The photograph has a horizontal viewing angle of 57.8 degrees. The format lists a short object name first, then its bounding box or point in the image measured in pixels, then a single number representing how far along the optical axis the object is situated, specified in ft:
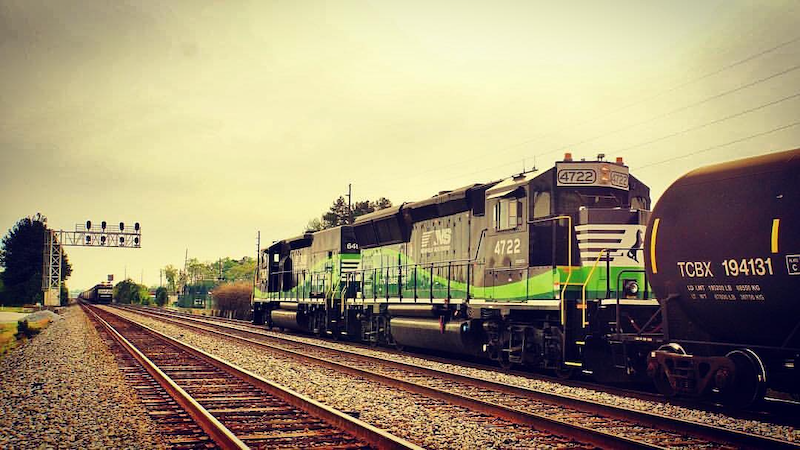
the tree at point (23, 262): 340.59
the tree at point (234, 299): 187.42
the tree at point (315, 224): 303.07
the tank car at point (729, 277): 28.66
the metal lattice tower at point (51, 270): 250.78
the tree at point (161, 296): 335.67
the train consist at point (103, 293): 319.68
